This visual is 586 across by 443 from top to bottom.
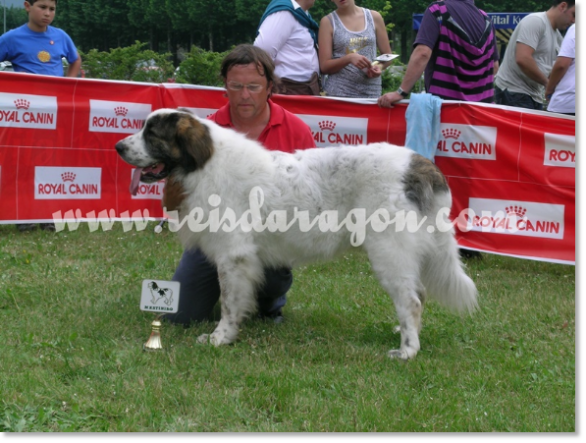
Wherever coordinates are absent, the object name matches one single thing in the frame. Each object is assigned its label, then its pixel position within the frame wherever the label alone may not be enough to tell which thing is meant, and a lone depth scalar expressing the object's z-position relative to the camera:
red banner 6.05
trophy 3.97
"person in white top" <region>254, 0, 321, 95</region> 6.41
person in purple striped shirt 6.02
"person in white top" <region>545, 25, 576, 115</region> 6.18
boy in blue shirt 7.17
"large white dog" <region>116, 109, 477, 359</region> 3.85
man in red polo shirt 4.29
